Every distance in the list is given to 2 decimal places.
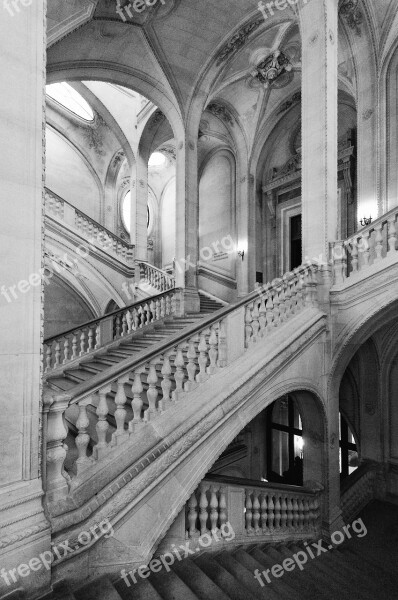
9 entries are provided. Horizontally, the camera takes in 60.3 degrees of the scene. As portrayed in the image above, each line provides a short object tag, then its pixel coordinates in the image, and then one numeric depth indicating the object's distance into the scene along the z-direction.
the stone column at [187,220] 8.92
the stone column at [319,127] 5.46
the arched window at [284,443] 9.62
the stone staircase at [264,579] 2.68
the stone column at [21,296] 2.33
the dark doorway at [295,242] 11.53
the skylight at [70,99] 12.03
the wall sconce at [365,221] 7.73
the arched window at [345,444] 8.59
